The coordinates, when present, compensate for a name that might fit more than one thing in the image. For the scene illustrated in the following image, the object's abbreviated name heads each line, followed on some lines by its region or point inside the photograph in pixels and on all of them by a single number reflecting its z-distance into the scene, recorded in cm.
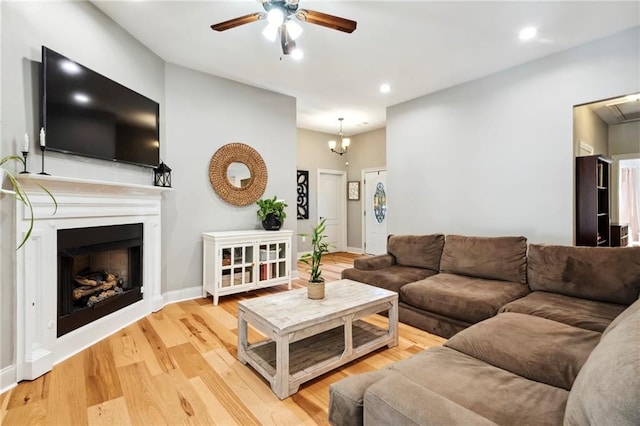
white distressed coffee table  183
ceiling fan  207
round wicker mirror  385
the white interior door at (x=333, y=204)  697
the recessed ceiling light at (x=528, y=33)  278
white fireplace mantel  196
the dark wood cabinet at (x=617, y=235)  397
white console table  348
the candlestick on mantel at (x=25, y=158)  197
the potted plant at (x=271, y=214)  406
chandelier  557
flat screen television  216
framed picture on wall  715
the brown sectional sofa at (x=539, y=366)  75
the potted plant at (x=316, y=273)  223
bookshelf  306
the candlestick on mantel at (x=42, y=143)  206
